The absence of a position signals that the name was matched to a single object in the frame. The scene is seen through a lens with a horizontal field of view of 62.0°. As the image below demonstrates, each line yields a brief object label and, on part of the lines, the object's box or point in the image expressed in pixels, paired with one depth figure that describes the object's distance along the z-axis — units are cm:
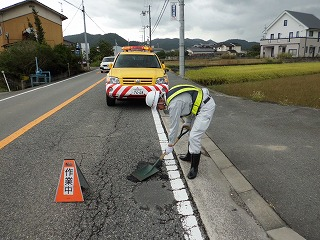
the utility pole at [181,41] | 1636
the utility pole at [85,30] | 3165
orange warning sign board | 286
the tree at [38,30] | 2623
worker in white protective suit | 320
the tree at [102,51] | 5088
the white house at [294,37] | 4472
